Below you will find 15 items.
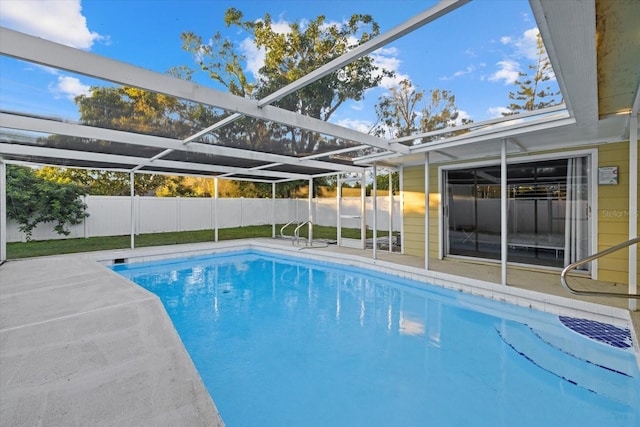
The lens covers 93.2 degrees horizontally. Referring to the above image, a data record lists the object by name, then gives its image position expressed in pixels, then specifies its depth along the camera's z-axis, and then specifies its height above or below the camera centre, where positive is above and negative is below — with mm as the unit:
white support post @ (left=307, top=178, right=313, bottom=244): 10087 +412
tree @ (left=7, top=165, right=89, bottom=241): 9180 +400
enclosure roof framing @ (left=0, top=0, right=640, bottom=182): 1902 +1159
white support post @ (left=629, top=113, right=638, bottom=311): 3501 +124
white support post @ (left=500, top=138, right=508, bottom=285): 4703 -44
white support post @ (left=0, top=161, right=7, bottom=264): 6336 +58
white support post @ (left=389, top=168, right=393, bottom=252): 7948 +15
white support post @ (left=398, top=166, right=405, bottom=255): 7812 +324
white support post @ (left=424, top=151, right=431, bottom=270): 5801 +28
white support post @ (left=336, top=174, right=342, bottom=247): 9086 +383
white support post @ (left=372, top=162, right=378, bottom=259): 7144 +524
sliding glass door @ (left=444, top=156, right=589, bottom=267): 5223 +17
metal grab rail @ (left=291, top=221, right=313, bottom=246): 9841 -911
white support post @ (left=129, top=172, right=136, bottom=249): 8461 -4
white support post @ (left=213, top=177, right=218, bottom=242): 10273 +444
